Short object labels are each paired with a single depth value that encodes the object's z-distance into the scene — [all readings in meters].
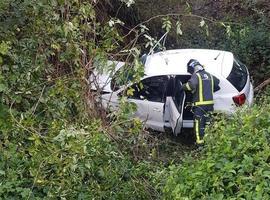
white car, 8.20
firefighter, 7.69
